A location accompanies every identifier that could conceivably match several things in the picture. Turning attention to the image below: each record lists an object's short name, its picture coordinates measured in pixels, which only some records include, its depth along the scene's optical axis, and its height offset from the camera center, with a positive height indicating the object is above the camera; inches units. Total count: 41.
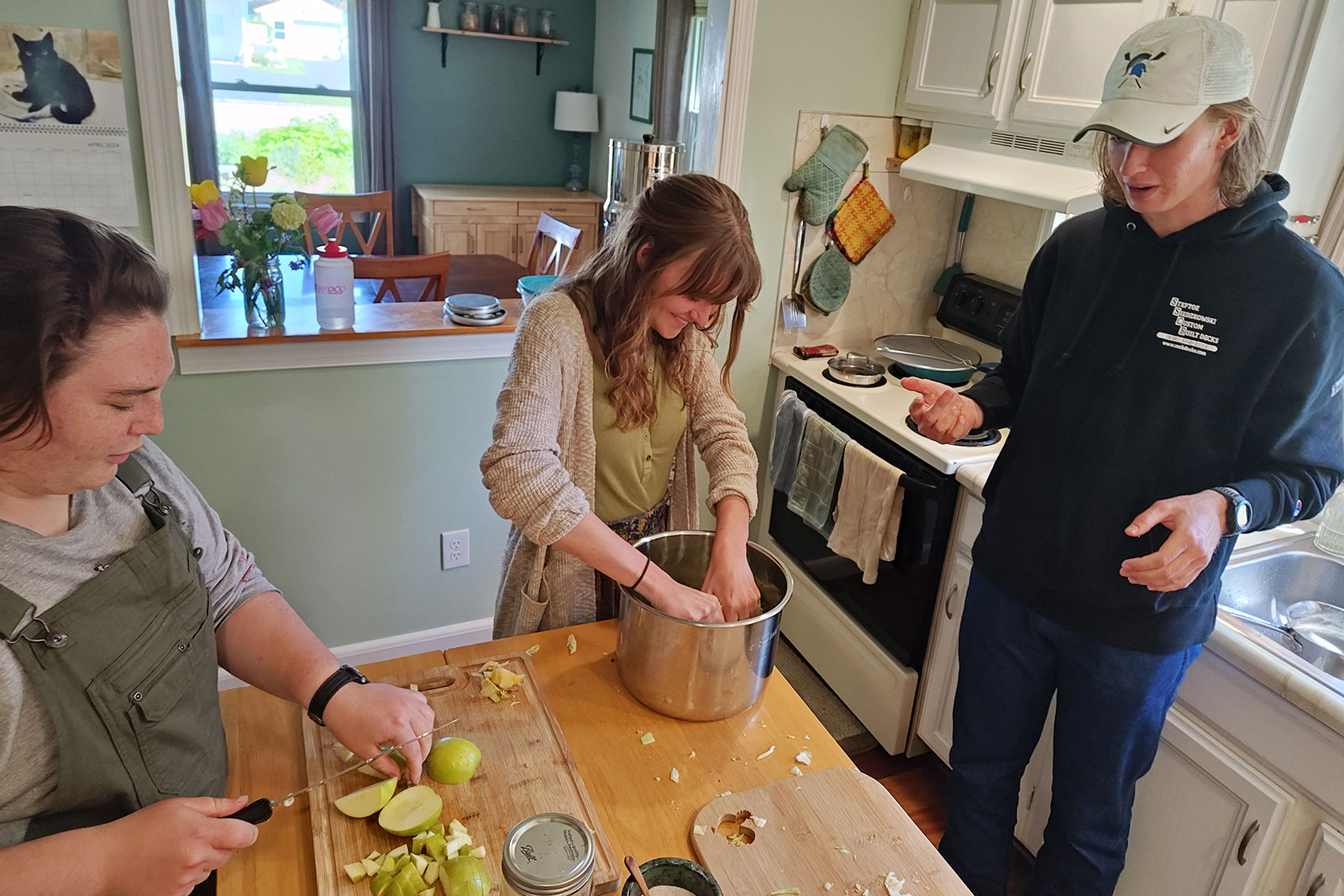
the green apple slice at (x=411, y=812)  35.6 -26.7
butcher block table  36.5 -28.4
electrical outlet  98.0 -45.1
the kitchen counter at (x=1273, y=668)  50.2 -27.3
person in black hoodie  48.2 -14.9
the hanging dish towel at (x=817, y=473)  91.5 -32.6
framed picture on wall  203.3 +9.2
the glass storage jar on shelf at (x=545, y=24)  227.8 +23.1
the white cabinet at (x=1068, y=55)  71.9 +8.7
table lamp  232.2 +2.8
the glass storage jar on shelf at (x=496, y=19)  224.8 +23.2
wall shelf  222.2 +18.8
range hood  76.7 -0.9
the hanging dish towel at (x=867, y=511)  83.9 -33.1
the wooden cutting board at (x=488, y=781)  35.4 -27.4
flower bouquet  76.7 -10.9
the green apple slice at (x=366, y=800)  36.4 -26.8
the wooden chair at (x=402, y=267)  109.3 -18.3
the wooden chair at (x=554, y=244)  169.5 -23.2
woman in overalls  29.4 -17.8
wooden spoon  33.7 -26.6
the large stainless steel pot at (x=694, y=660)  42.7 -24.5
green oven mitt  94.4 -2.9
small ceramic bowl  34.9 -27.4
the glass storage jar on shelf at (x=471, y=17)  220.8 +22.9
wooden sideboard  221.8 -23.7
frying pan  93.4 -20.8
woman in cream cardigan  48.1 -16.9
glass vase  79.8 -16.5
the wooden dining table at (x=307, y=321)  79.8 -20.0
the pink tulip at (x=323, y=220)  80.7 -9.9
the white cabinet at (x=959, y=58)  83.6 +8.9
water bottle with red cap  82.9 -16.0
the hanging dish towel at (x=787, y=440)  97.7 -31.3
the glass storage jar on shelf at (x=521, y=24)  225.3 +22.5
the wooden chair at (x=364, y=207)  161.5 -17.9
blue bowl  93.8 -16.6
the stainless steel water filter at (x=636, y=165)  89.4 -3.5
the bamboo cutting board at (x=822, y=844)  36.9 -28.4
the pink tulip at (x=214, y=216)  75.8 -9.7
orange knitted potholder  98.3 -7.9
